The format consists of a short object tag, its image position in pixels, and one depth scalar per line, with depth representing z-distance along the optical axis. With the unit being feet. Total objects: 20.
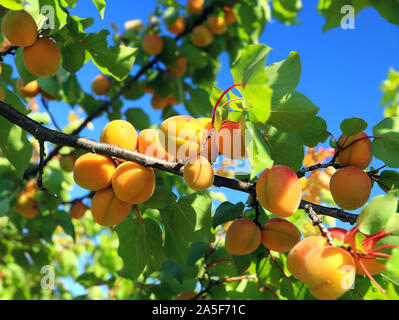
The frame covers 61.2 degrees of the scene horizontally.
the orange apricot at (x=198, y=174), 2.56
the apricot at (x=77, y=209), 6.45
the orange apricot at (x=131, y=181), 2.74
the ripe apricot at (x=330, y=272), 2.10
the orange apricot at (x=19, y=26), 3.26
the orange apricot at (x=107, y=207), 2.95
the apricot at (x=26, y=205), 6.11
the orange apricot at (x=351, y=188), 2.86
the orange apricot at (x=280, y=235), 3.02
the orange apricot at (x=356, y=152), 3.13
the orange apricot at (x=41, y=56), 3.48
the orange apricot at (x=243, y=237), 3.13
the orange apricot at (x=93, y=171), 2.84
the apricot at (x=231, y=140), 2.72
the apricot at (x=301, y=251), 2.35
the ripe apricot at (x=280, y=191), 2.47
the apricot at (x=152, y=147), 3.07
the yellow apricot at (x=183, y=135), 2.69
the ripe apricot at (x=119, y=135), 3.05
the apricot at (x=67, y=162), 6.37
